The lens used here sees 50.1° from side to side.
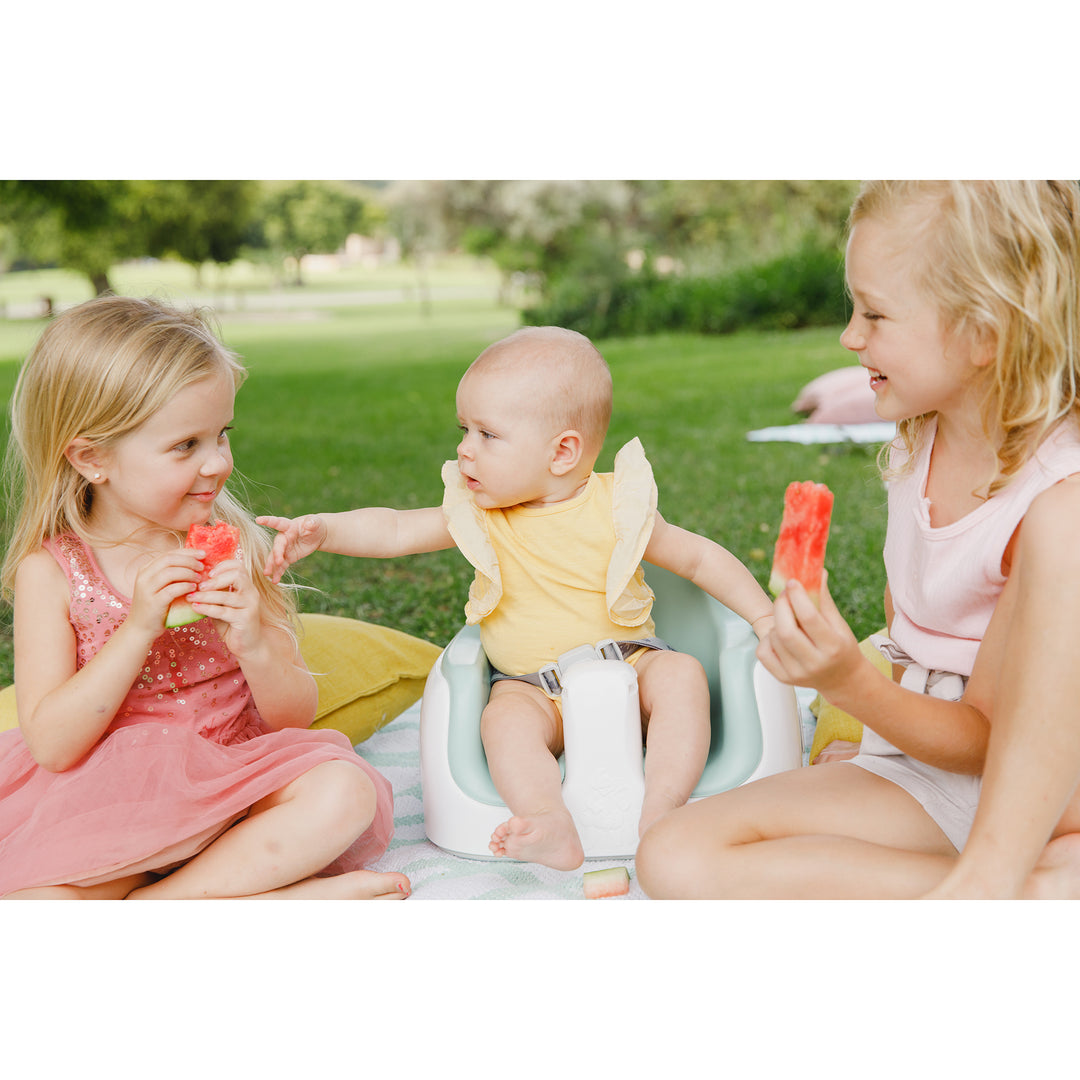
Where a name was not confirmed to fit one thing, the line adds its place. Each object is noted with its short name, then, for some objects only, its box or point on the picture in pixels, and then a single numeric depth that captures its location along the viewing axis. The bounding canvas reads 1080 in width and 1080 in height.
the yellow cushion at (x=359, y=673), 2.95
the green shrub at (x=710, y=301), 11.11
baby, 2.38
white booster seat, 2.33
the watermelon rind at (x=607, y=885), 2.15
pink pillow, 7.05
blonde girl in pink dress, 2.08
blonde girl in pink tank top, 1.78
